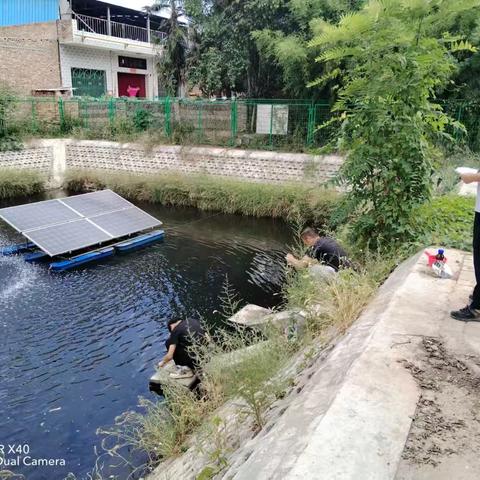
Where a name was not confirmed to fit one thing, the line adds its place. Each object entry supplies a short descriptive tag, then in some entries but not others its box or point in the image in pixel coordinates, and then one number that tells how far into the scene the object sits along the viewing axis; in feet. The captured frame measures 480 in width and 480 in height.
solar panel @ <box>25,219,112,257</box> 30.94
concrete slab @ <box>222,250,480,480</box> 6.65
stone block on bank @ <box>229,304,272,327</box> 22.43
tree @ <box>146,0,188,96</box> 56.18
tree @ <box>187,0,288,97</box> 50.67
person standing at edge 11.45
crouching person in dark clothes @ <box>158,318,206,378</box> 17.11
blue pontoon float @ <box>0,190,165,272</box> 31.40
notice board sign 52.60
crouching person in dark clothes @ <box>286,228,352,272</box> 19.06
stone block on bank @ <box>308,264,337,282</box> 17.10
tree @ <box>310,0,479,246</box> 15.96
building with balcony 69.41
